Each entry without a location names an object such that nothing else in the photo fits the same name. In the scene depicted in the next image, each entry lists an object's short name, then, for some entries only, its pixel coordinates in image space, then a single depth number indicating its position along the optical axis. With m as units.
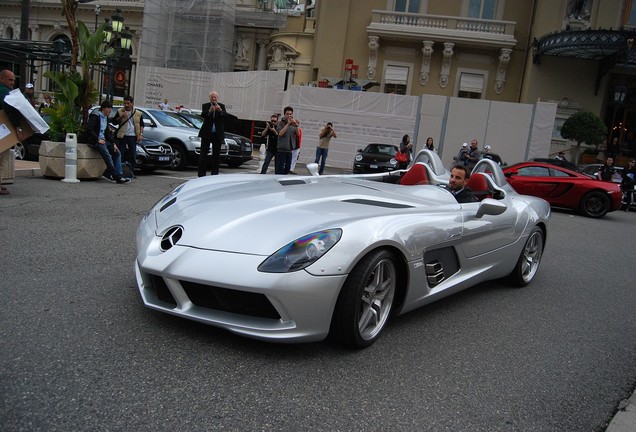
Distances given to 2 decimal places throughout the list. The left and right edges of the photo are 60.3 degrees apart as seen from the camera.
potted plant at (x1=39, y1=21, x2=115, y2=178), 9.96
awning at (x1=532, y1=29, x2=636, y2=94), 22.52
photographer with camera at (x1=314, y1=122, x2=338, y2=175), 15.98
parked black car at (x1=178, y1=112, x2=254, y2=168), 14.79
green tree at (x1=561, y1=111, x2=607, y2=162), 23.00
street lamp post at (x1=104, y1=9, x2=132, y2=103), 20.19
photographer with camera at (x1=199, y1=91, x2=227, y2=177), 10.65
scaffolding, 30.91
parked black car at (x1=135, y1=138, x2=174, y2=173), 12.04
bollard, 9.70
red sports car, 13.31
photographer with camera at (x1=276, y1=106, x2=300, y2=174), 12.45
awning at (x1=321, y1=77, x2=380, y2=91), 27.38
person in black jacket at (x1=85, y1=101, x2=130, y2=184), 10.05
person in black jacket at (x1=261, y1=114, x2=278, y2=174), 13.36
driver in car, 4.95
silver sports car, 2.85
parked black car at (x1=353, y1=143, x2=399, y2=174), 17.64
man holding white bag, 7.80
